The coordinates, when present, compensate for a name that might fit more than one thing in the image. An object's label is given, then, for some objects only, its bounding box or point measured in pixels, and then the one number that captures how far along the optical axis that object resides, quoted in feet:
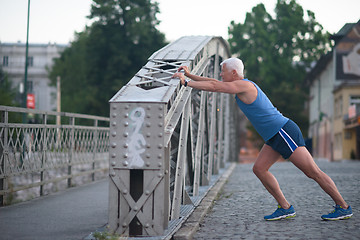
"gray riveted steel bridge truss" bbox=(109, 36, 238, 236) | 18.11
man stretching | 21.39
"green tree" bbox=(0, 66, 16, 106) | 78.35
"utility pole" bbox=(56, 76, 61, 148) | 35.80
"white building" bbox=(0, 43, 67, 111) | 293.23
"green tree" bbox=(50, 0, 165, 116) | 154.61
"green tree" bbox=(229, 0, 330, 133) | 171.83
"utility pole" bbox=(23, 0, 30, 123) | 103.45
